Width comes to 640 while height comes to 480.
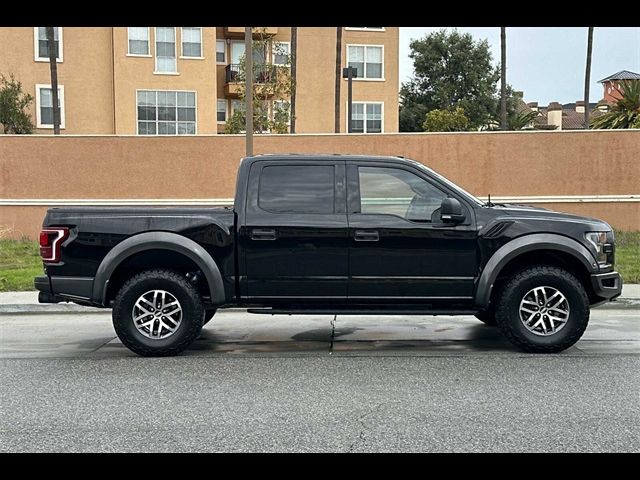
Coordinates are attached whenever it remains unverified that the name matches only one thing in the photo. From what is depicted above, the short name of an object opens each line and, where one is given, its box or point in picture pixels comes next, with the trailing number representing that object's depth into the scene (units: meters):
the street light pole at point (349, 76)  32.56
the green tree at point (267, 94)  29.39
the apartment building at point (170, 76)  32.88
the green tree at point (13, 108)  30.20
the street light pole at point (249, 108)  14.18
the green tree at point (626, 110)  26.16
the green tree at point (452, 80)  54.84
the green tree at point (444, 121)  41.91
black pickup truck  7.60
